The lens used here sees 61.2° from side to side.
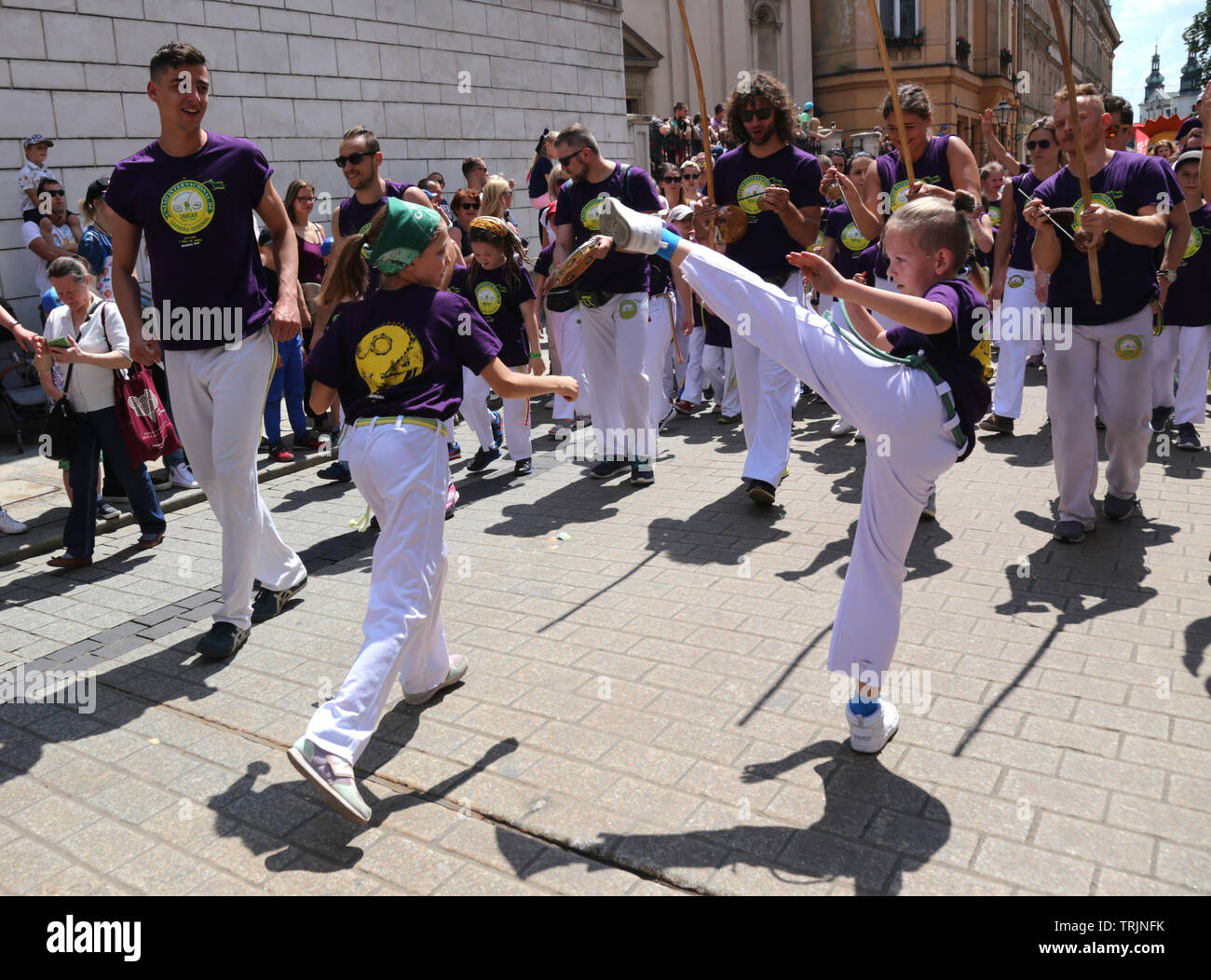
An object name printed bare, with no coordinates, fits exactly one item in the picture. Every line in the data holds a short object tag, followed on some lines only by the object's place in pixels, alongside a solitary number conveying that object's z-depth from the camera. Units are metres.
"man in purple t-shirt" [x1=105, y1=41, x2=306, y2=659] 4.52
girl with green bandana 3.50
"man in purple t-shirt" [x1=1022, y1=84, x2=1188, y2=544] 5.28
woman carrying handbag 6.18
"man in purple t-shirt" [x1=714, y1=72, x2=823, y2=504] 6.29
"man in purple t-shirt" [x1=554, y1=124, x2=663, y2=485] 6.98
